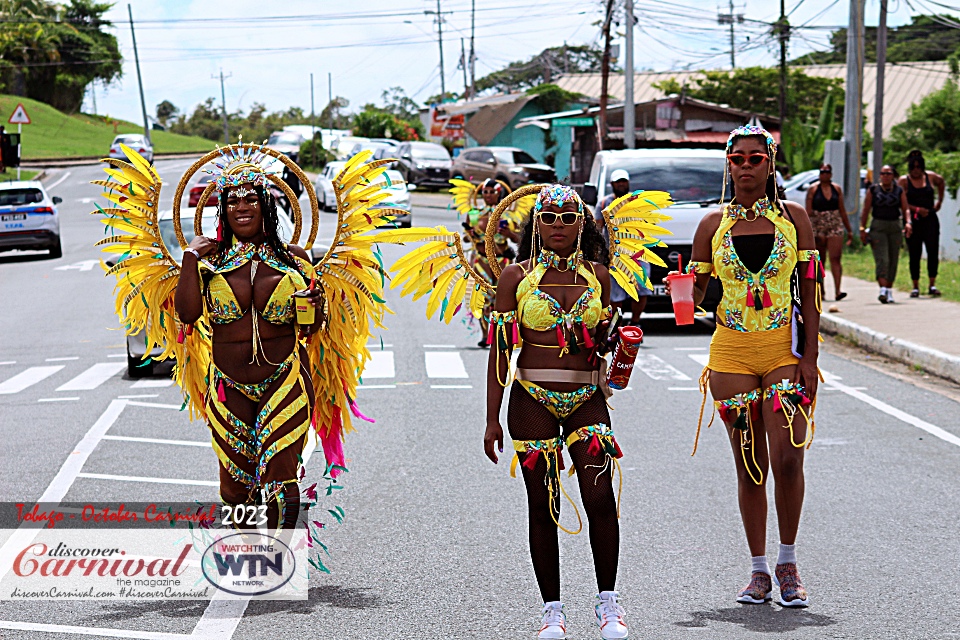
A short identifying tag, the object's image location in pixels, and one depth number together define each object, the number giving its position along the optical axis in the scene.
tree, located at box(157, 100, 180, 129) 129.00
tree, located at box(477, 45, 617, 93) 91.69
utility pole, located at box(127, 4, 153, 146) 72.41
